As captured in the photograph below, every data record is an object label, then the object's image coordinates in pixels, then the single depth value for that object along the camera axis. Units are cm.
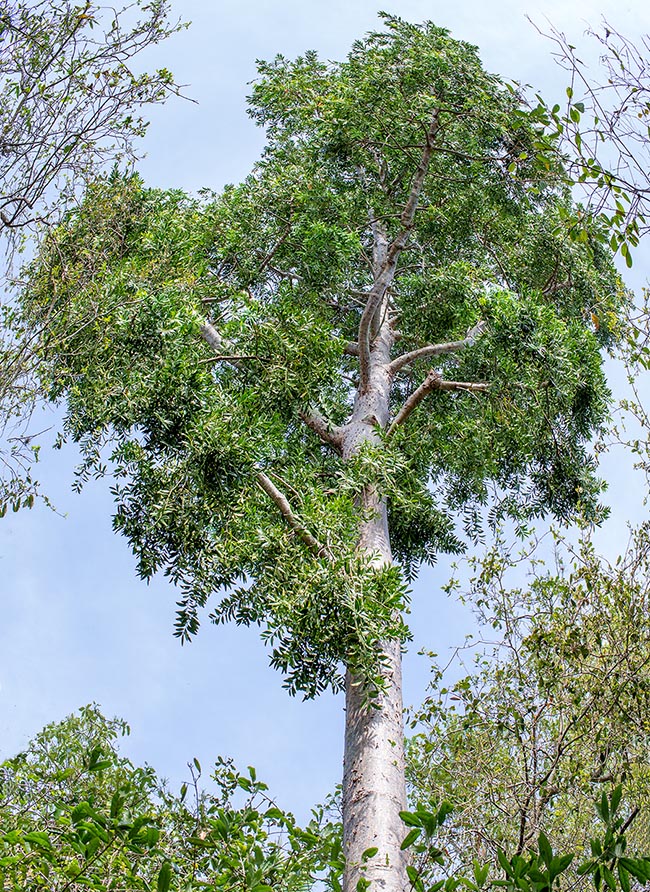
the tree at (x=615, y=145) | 455
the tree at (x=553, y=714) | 675
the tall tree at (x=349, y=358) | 772
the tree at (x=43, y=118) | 558
